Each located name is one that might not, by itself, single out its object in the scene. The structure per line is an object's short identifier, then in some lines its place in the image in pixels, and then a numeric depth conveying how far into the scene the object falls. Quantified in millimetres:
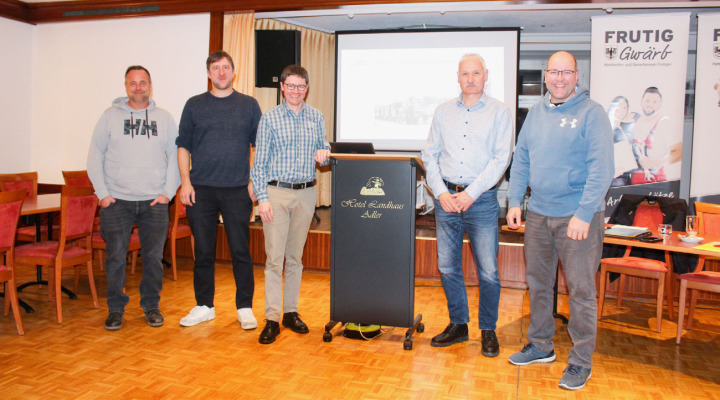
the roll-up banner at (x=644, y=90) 5535
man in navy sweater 3529
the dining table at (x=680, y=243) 3104
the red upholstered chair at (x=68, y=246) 3881
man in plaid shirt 3395
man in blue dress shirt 3131
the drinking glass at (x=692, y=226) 3434
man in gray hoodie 3629
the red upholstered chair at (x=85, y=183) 5066
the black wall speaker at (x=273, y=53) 5523
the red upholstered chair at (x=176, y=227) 5145
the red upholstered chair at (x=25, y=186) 4812
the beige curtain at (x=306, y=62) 6238
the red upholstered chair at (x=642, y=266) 3914
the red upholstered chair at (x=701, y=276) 3588
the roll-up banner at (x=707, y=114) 5543
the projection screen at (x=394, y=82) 7137
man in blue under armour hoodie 2730
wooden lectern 3330
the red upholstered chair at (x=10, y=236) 3412
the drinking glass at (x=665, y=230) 3361
